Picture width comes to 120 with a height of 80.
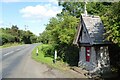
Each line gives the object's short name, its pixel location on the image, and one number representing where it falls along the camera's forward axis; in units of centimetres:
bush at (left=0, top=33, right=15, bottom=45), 3430
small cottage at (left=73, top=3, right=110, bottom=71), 865
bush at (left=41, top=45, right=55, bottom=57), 1608
